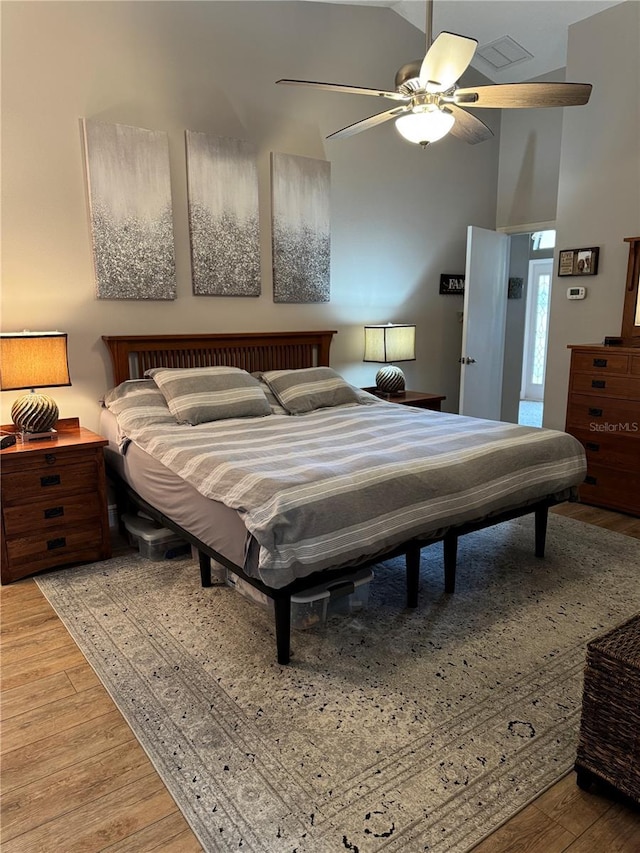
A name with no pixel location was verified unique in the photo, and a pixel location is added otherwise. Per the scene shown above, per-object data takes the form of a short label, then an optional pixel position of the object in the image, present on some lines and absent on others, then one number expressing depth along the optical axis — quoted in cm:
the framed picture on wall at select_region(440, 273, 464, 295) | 535
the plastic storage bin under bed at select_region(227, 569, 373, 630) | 228
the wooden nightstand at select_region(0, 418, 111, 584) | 284
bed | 208
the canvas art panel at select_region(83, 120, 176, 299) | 338
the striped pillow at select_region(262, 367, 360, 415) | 375
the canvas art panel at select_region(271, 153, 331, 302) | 416
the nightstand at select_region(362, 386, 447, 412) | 452
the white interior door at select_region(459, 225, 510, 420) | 500
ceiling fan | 226
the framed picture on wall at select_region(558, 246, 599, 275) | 433
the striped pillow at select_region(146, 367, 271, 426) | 331
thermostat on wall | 444
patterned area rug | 157
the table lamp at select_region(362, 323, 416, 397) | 463
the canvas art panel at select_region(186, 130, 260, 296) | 376
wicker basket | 150
